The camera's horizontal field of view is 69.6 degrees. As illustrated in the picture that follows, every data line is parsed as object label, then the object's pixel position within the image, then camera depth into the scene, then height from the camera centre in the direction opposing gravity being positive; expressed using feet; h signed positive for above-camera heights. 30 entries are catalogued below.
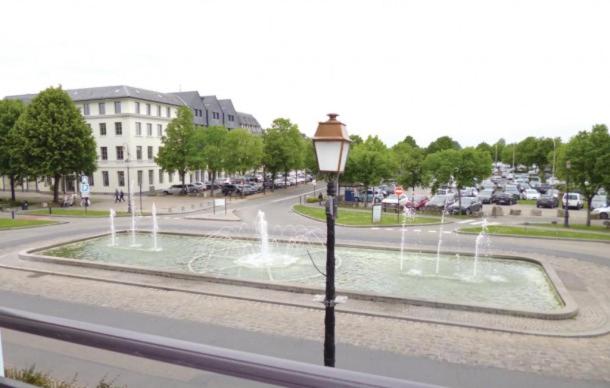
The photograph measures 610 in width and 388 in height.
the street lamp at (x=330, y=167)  19.03 -0.18
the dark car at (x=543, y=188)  203.15 -12.42
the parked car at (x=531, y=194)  174.70 -12.76
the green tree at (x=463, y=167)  122.52 -1.26
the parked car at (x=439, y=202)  126.47 -11.72
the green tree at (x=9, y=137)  142.57 +8.82
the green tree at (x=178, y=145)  180.34 +7.48
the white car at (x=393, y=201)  134.91 -12.03
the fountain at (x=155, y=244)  66.98 -12.97
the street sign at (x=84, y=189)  127.06 -7.43
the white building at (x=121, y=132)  186.60 +13.53
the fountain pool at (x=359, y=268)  43.09 -12.99
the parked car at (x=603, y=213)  117.03 -13.53
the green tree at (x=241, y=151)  181.47 +4.96
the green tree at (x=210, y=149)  176.86 +5.66
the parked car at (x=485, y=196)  158.10 -12.21
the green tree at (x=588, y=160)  92.17 +0.45
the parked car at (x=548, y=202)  143.84 -13.03
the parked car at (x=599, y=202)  133.99 -12.39
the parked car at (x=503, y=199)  153.28 -12.75
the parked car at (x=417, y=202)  130.82 -12.01
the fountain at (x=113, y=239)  71.72 -13.05
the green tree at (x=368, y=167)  137.90 -1.35
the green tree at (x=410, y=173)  160.97 -3.84
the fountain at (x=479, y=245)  53.46 -13.06
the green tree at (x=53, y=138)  138.21 +8.07
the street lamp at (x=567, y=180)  95.25 -4.15
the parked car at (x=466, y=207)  124.16 -12.69
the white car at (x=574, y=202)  141.08 -12.82
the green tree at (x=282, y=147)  205.57 +7.65
